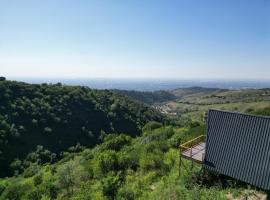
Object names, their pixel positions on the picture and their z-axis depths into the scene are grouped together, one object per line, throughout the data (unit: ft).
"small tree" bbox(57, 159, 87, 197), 83.70
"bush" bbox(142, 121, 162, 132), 183.50
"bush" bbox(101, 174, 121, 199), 61.24
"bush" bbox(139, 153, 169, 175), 71.47
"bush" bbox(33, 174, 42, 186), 99.87
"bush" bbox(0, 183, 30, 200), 90.36
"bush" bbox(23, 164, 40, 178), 135.31
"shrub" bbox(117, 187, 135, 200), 57.07
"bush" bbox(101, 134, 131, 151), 123.86
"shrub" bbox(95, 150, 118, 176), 85.05
